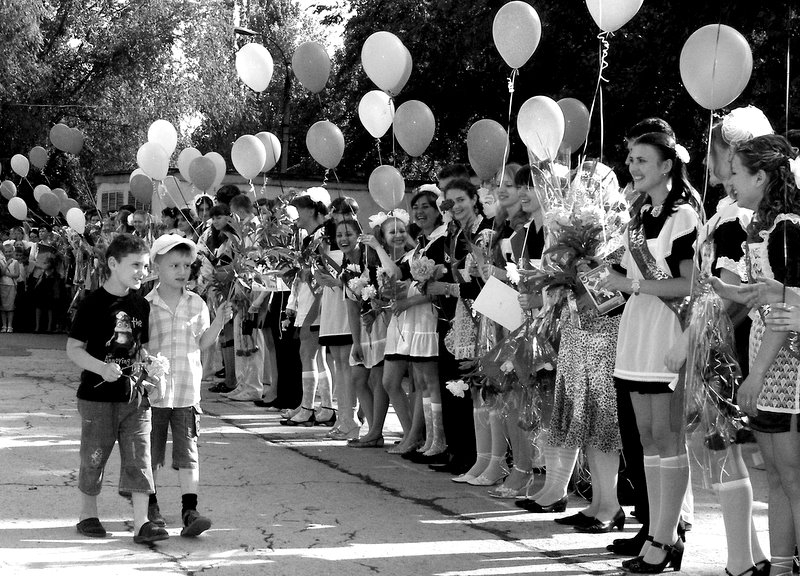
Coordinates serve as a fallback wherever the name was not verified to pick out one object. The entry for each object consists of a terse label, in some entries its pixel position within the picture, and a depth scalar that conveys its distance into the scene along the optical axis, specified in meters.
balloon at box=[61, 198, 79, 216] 17.25
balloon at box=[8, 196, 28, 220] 19.00
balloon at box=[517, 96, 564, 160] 7.15
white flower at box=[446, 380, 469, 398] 7.32
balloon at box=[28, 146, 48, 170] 18.89
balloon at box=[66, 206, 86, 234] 15.77
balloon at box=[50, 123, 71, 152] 16.64
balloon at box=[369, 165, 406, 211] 8.88
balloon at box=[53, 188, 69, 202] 17.37
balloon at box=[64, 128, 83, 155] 16.59
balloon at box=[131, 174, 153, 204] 14.55
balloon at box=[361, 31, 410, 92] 9.30
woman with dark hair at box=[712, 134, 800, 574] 4.39
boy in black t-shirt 5.71
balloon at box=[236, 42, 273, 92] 11.27
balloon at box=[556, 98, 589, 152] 8.18
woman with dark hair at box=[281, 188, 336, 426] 10.08
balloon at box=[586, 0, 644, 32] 6.78
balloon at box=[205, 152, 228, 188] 12.99
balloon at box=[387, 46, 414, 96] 9.39
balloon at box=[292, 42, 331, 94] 10.33
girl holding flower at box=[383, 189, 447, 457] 8.10
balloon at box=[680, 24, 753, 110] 5.67
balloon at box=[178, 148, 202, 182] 13.00
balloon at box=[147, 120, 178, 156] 12.95
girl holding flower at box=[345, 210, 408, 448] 8.60
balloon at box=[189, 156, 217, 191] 12.37
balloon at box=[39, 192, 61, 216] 17.02
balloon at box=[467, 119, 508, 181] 7.95
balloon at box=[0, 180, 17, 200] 19.73
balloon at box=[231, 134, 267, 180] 11.30
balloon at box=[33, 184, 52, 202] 18.02
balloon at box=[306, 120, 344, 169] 10.06
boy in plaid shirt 5.96
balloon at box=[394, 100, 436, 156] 9.01
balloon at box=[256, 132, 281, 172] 11.91
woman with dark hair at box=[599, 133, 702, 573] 5.16
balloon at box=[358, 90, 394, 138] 9.81
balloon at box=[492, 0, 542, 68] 7.73
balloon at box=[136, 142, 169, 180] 12.34
